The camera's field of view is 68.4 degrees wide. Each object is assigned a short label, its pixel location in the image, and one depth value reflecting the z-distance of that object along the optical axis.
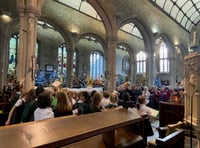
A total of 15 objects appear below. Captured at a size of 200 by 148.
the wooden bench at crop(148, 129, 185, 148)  1.22
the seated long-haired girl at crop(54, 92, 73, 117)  2.44
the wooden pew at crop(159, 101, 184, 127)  3.76
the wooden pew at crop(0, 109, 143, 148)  0.94
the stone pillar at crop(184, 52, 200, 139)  2.26
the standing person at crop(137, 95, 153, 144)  2.75
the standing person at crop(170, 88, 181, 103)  5.14
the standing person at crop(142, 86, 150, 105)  6.38
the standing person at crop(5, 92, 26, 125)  2.81
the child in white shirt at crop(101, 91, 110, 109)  3.81
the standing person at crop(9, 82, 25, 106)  3.59
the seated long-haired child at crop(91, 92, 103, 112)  2.68
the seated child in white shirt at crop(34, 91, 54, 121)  2.21
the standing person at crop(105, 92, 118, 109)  3.21
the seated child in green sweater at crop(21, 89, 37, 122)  2.46
